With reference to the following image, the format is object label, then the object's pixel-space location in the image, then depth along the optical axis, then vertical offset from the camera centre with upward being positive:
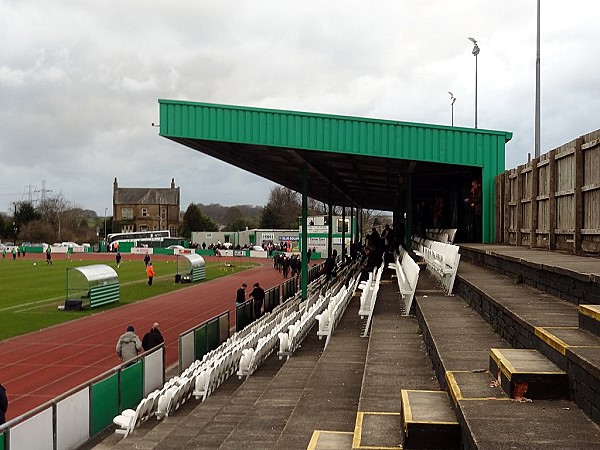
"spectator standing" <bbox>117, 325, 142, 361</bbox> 12.62 -2.43
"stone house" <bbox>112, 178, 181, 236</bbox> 142.38 +3.99
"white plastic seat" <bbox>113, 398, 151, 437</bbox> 9.05 -2.82
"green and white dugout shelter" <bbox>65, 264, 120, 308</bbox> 25.62 -2.56
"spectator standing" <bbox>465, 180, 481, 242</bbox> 19.36 +0.55
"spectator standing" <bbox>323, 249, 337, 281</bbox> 26.85 -1.79
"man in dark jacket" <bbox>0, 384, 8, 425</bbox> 8.81 -2.55
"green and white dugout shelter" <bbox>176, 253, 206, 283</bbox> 38.75 -2.63
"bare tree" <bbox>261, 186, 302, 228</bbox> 120.44 +3.41
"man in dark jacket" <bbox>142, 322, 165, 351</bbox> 12.95 -2.33
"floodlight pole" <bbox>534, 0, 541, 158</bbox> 17.83 +3.86
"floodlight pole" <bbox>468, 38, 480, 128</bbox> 25.38 +7.24
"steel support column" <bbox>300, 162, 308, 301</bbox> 21.84 -0.96
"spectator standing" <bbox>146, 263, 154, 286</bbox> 36.25 -2.82
